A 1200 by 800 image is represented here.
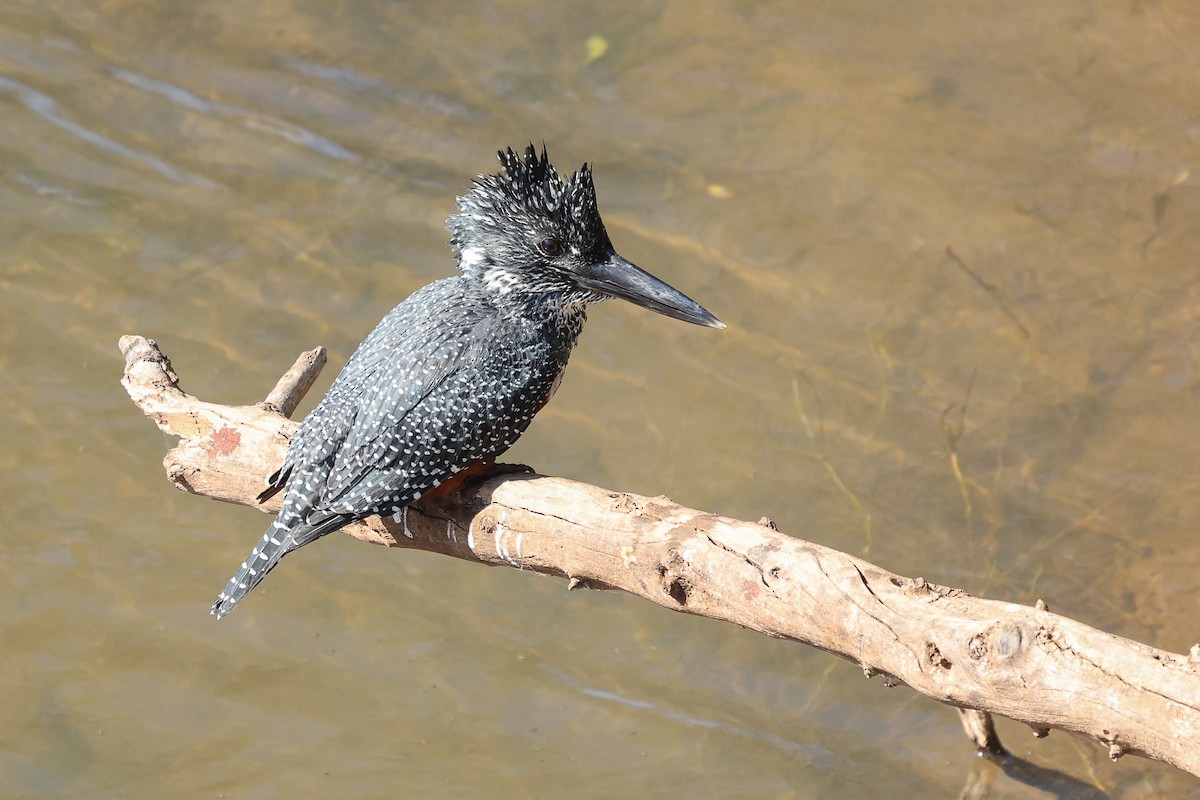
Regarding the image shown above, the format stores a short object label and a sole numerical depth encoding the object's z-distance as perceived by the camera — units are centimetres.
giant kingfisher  731
